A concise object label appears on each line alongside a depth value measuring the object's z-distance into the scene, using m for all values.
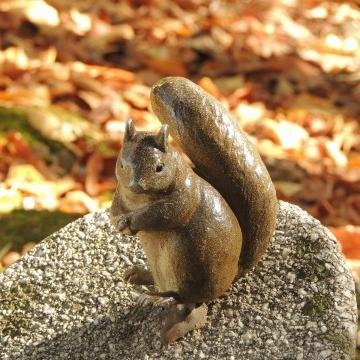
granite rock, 2.16
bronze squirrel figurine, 2.11
